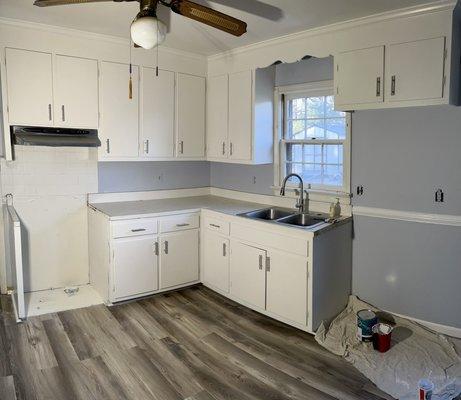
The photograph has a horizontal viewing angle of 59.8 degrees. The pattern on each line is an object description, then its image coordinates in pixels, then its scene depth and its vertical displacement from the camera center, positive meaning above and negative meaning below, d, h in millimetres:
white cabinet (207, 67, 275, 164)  3938 +540
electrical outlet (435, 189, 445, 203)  3039 -208
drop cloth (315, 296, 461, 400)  2496 -1305
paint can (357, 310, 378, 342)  2949 -1163
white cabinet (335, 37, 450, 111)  2715 +670
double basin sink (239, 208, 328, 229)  3531 -443
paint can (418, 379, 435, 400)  2051 -1152
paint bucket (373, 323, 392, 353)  2830 -1205
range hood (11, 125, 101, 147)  3350 +273
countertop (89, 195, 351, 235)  3606 -385
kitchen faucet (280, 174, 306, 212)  3621 -244
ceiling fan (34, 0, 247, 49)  2273 +890
